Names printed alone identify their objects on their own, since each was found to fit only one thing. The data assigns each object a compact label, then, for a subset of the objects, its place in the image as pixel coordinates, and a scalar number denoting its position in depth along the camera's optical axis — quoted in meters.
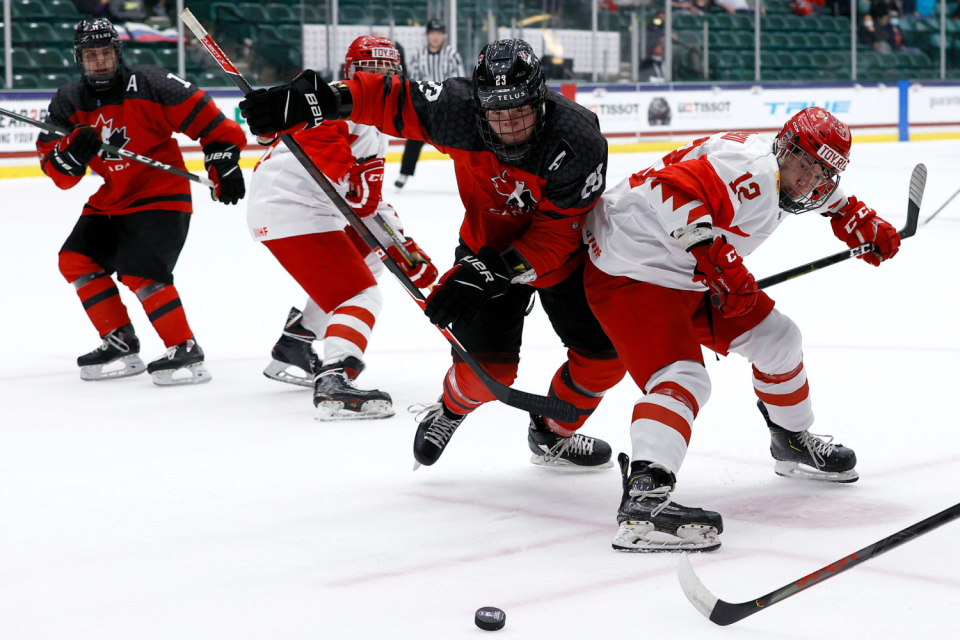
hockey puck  3.38
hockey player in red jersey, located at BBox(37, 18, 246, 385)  7.51
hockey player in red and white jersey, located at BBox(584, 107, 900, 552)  4.21
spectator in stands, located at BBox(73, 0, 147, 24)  21.02
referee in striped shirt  19.77
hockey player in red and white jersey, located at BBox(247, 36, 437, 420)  6.53
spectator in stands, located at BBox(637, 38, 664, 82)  26.67
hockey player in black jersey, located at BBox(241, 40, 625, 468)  4.46
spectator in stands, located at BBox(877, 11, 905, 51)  31.94
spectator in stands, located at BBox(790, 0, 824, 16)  31.16
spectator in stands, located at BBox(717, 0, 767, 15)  29.87
